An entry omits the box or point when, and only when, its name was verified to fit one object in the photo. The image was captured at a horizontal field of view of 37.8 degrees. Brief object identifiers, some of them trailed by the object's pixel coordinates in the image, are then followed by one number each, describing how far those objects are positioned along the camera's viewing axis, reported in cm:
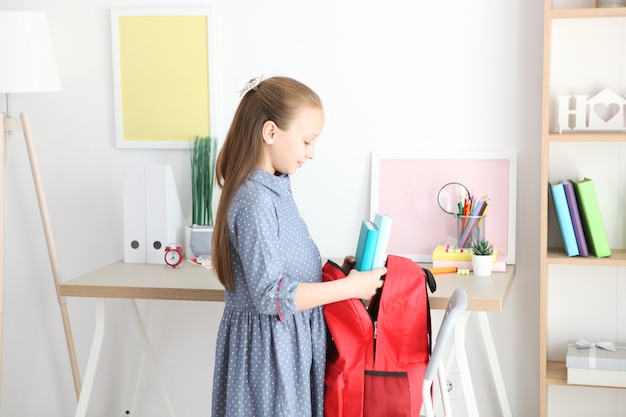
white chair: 195
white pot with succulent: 253
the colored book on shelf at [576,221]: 254
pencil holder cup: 264
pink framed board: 273
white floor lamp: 271
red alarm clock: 272
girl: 201
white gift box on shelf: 253
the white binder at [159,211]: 277
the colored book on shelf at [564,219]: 254
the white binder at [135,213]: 278
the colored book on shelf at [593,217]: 254
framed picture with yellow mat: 291
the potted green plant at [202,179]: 291
